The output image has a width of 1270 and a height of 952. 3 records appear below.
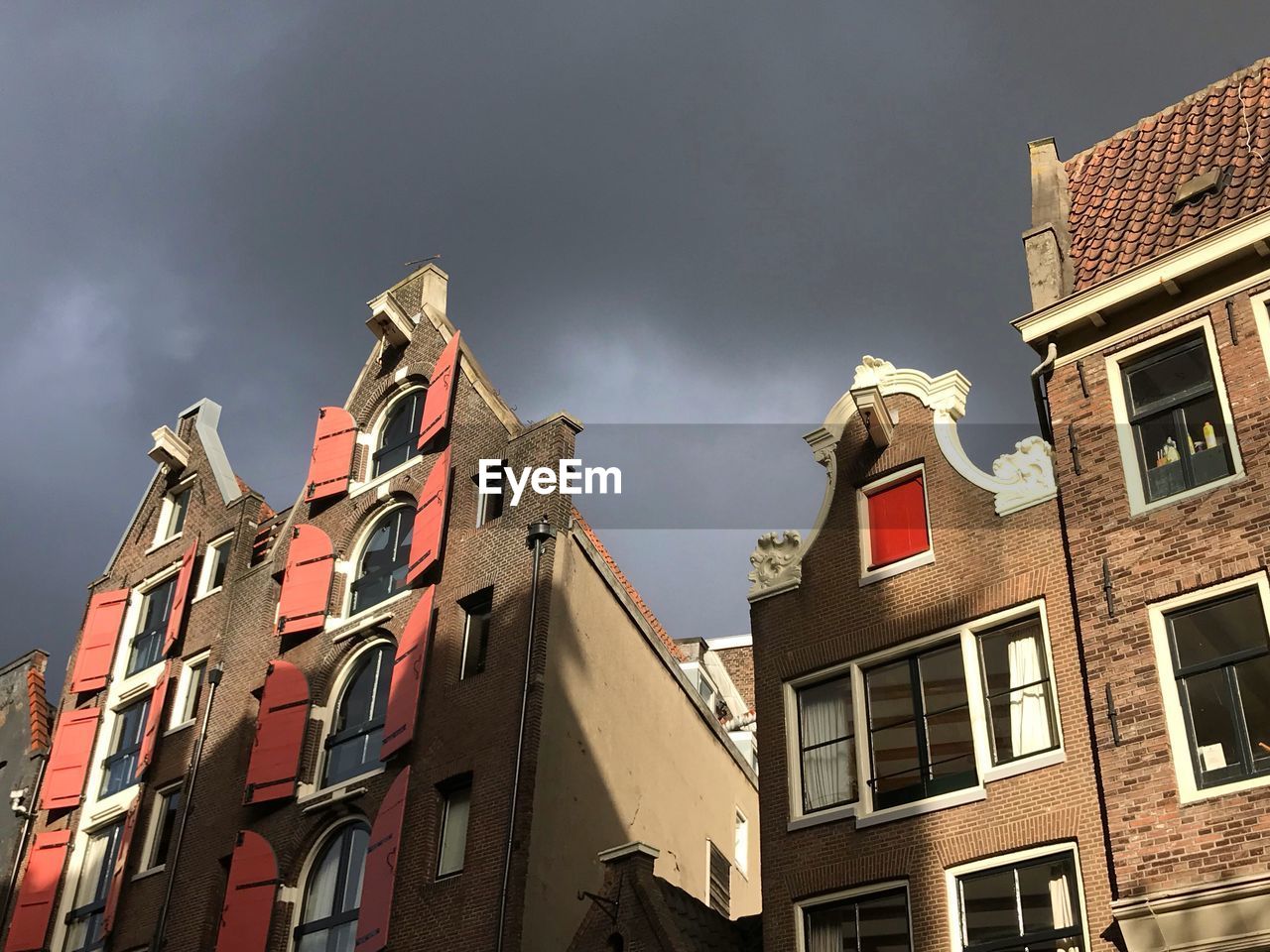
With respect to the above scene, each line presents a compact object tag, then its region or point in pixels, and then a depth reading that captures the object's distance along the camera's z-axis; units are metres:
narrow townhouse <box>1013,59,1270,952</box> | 16.25
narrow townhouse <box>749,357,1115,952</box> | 18.00
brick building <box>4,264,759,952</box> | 25.14
